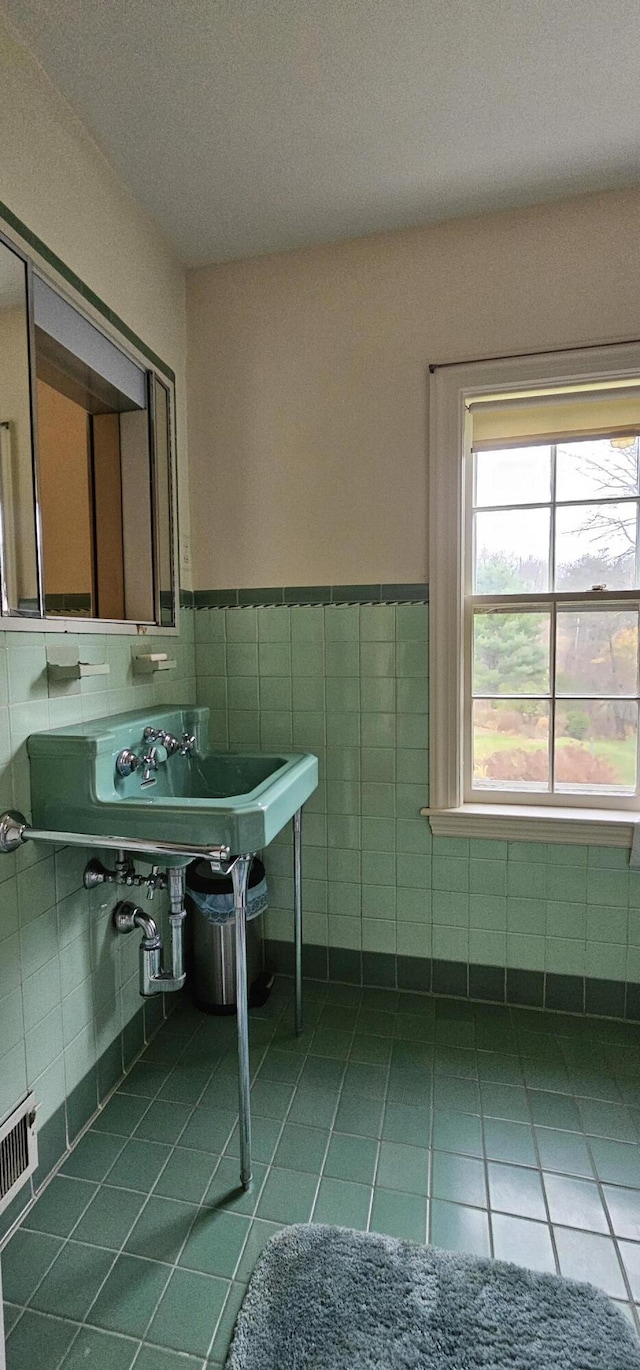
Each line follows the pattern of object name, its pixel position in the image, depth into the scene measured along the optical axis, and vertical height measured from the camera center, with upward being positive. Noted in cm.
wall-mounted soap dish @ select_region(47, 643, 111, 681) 136 -4
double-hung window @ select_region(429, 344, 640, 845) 183 +14
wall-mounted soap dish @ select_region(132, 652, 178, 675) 173 -5
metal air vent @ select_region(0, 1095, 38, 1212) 118 -104
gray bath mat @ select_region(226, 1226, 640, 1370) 99 -119
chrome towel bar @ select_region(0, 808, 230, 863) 120 -40
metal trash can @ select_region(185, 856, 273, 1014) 180 -97
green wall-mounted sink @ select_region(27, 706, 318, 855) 122 -34
